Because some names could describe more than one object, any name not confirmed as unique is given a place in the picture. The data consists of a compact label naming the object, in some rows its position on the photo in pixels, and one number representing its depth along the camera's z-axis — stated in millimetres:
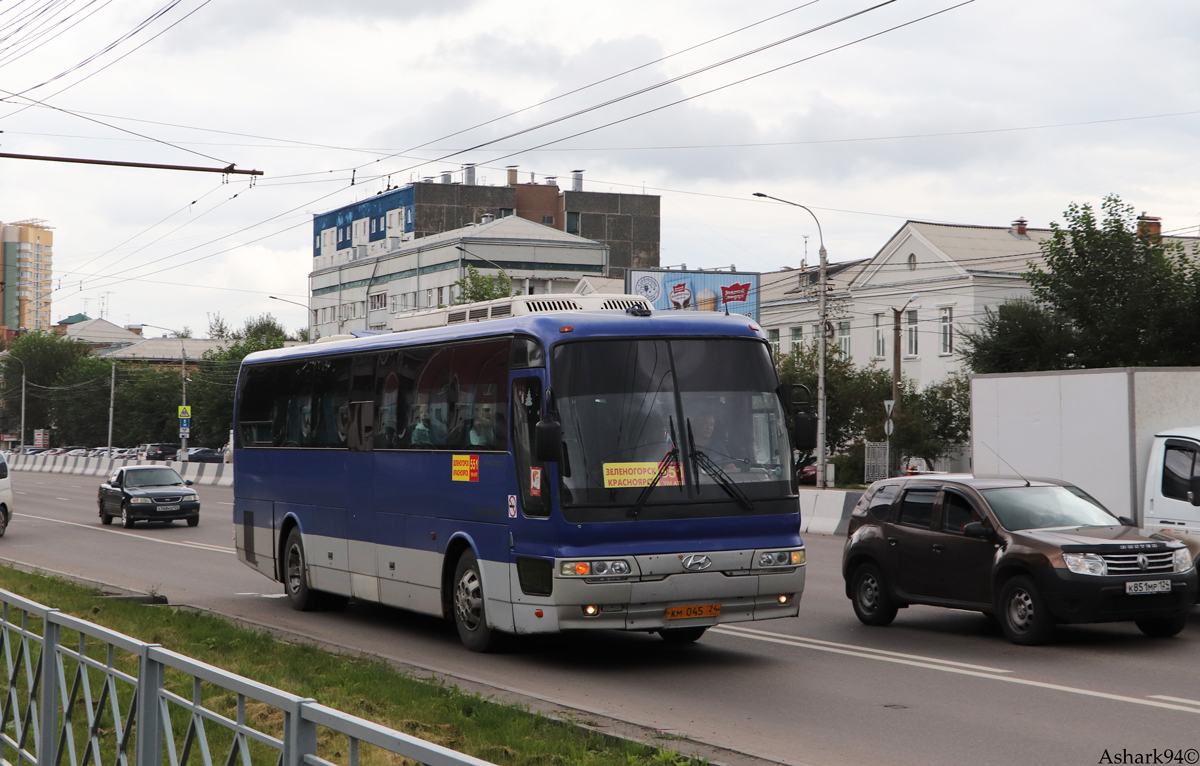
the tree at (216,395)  104688
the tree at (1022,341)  44062
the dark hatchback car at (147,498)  31375
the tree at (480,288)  58312
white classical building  65125
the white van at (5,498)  28375
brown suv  11562
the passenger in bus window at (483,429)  11797
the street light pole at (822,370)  42094
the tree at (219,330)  154750
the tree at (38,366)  147125
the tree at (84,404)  131000
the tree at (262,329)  135650
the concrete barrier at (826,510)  27922
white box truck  14445
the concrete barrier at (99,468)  56656
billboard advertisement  63938
